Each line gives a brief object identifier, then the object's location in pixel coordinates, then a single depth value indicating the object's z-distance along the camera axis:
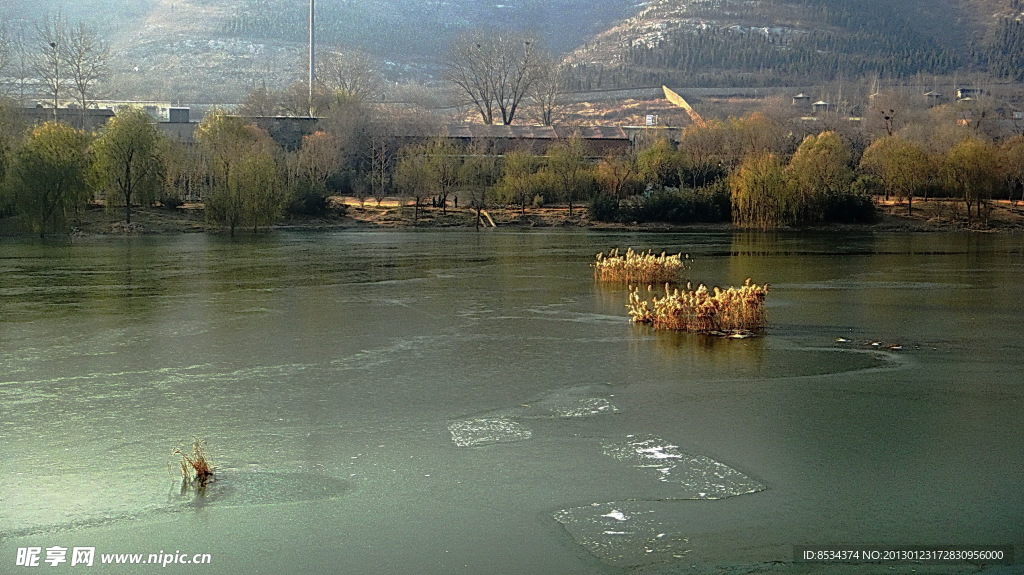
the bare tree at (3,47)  91.09
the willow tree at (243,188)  49.28
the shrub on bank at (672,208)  56.16
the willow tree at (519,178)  59.62
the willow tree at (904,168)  57.44
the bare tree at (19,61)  130.00
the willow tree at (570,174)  60.39
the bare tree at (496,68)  99.78
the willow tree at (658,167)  62.72
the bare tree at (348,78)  91.19
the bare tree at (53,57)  75.06
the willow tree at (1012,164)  60.19
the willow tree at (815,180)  54.53
